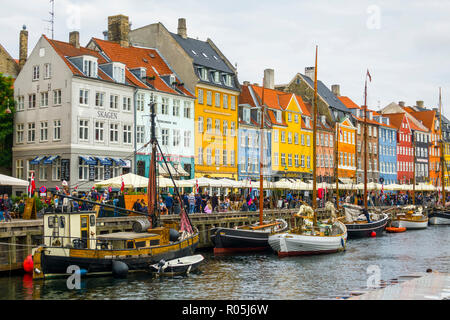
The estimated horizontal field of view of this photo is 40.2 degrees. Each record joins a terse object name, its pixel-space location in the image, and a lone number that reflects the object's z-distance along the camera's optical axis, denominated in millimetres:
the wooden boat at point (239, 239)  36938
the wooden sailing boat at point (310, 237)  36000
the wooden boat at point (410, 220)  58812
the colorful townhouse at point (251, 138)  68375
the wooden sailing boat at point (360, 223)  49250
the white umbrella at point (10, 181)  30891
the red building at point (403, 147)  107438
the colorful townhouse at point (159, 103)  54219
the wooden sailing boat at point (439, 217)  67875
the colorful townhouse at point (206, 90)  61688
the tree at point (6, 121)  51969
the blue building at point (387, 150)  101188
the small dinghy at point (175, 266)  27484
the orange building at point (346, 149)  89000
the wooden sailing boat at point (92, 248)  25328
